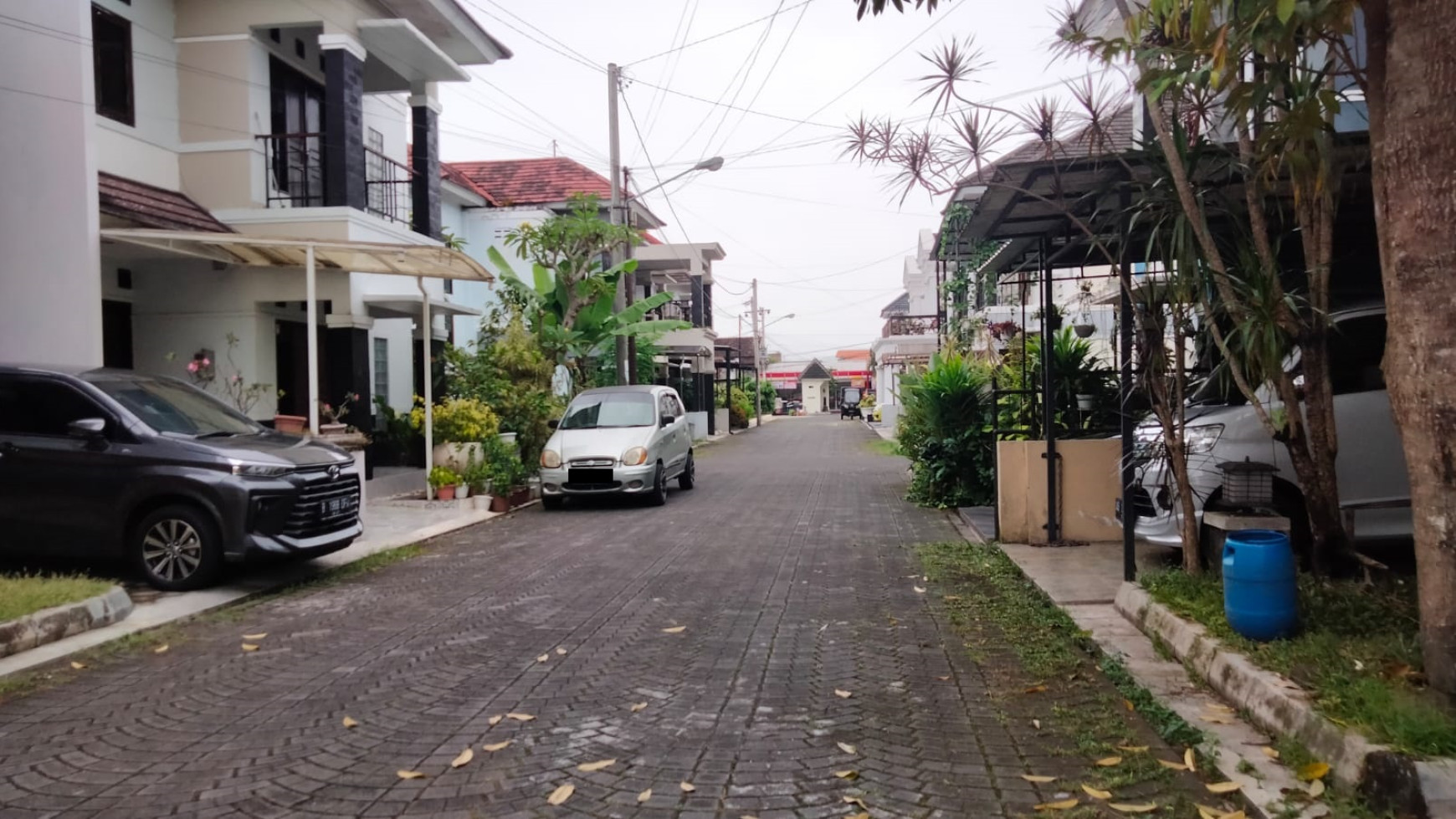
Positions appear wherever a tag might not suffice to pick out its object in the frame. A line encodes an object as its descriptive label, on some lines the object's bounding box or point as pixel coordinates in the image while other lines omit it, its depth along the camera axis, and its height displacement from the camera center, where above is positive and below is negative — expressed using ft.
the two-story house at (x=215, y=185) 34.04 +9.43
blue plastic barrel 16.97 -3.42
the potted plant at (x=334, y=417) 38.50 -0.46
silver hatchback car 44.96 -2.20
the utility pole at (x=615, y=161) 67.77 +16.37
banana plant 59.62 +5.56
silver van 24.59 -1.58
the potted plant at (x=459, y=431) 45.52 -1.26
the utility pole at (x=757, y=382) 188.78 +2.80
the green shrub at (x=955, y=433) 43.52 -1.77
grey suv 25.38 -1.98
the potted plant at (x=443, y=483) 44.06 -3.48
